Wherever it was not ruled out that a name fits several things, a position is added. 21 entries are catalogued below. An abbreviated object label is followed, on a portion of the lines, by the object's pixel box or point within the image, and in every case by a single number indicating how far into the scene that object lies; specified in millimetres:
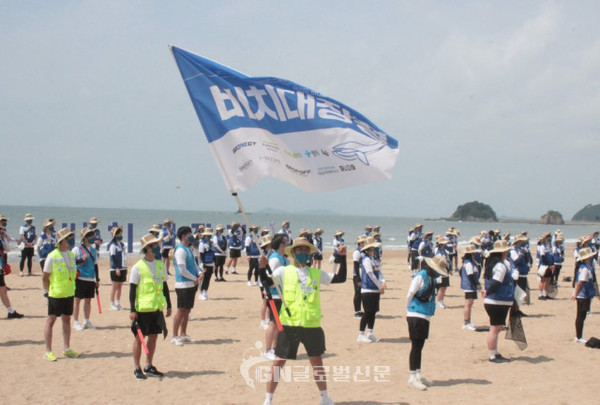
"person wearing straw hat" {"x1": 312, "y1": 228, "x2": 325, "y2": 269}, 21922
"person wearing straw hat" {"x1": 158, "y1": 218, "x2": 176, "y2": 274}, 19328
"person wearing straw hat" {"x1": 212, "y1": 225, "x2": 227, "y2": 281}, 18969
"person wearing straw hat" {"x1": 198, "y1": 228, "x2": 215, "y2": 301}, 15008
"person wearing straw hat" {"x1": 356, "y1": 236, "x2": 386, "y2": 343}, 9383
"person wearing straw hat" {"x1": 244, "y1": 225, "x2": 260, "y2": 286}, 18178
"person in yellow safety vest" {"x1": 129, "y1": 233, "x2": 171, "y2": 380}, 7121
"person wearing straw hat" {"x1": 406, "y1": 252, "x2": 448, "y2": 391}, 7055
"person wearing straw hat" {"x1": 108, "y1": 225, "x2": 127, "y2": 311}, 12438
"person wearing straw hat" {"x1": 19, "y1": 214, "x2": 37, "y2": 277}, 18703
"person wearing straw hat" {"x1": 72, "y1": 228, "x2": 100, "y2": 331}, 9602
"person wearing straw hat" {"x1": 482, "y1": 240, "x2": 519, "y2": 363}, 8453
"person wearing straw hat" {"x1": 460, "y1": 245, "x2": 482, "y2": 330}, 11227
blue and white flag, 6184
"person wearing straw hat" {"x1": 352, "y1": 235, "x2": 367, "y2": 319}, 10631
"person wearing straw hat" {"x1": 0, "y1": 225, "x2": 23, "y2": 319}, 10672
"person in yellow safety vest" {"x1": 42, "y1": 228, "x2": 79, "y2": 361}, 8031
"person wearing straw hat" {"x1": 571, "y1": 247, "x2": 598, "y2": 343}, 9391
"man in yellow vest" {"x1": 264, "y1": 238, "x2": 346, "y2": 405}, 5949
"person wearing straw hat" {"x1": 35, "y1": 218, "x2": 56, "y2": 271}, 16422
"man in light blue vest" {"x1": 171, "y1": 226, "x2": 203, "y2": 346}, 9219
